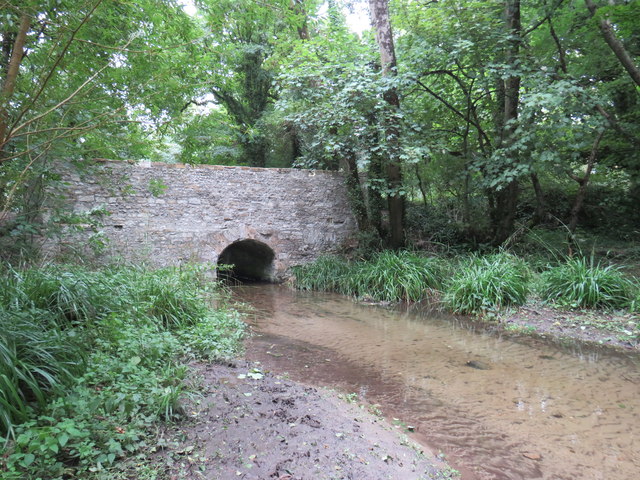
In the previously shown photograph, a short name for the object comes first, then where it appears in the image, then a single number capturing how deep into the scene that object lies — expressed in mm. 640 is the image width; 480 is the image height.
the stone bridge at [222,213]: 7215
